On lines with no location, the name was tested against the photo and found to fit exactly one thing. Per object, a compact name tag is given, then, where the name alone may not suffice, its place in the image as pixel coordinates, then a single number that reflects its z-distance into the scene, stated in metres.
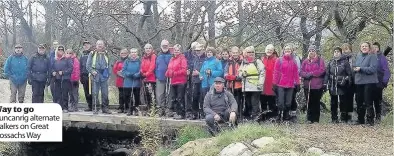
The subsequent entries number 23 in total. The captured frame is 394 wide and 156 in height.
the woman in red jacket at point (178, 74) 9.84
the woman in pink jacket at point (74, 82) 10.88
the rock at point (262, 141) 7.12
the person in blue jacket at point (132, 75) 10.54
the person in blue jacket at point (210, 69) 9.44
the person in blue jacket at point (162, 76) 10.19
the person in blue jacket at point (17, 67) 10.95
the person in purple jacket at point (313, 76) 9.90
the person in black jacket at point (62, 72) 10.81
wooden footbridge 9.58
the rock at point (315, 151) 6.68
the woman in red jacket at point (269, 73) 9.78
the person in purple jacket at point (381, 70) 9.59
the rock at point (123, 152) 10.42
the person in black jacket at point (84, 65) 11.03
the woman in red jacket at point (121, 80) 10.98
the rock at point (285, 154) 6.54
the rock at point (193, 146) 7.87
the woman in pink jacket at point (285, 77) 9.49
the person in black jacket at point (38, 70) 10.84
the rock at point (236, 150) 7.06
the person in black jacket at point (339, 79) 9.71
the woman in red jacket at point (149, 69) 10.30
